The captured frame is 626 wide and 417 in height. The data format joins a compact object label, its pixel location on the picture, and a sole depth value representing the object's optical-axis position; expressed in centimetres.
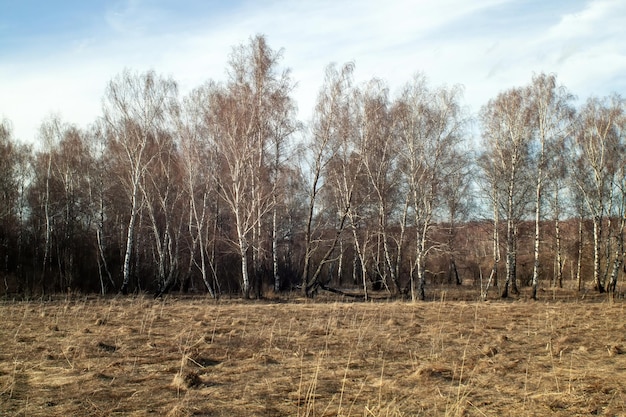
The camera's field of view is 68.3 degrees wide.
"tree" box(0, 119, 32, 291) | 2297
